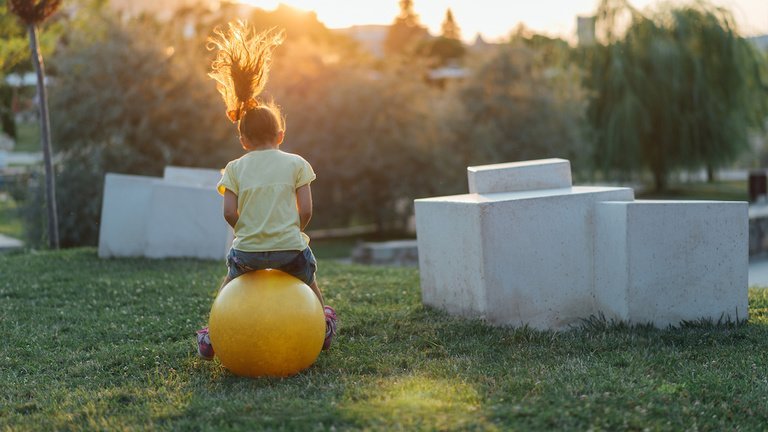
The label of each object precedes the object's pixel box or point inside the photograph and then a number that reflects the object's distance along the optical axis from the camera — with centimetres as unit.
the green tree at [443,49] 6900
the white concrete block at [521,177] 790
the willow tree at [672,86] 2723
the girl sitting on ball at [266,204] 579
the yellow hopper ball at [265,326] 543
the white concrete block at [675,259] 678
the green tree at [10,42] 1805
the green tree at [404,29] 8644
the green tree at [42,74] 1276
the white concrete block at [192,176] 1234
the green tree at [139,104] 1970
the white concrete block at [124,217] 1171
